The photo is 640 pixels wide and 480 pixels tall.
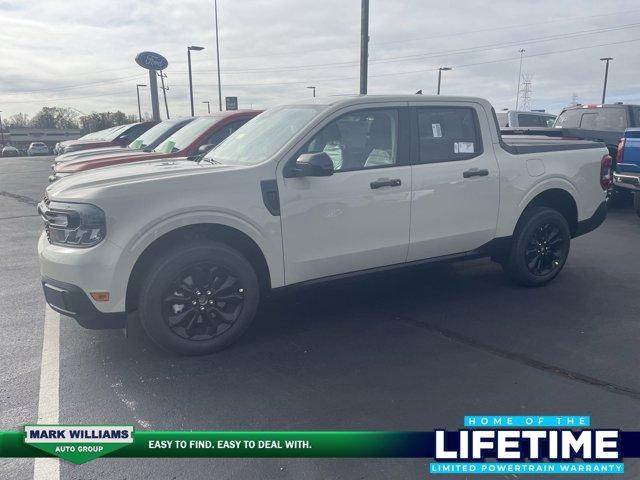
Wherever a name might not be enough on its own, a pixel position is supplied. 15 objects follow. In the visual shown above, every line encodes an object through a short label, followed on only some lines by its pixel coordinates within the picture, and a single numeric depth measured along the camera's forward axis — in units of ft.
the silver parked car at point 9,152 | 195.62
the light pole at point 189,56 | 98.18
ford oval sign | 80.33
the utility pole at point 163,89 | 142.16
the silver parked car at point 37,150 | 196.21
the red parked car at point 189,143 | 25.13
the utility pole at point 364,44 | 42.75
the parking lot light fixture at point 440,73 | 132.35
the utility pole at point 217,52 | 94.79
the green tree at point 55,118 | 364.17
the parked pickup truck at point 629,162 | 28.51
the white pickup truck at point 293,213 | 12.21
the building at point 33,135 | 313.75
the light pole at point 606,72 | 154.34
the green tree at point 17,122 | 368.27
